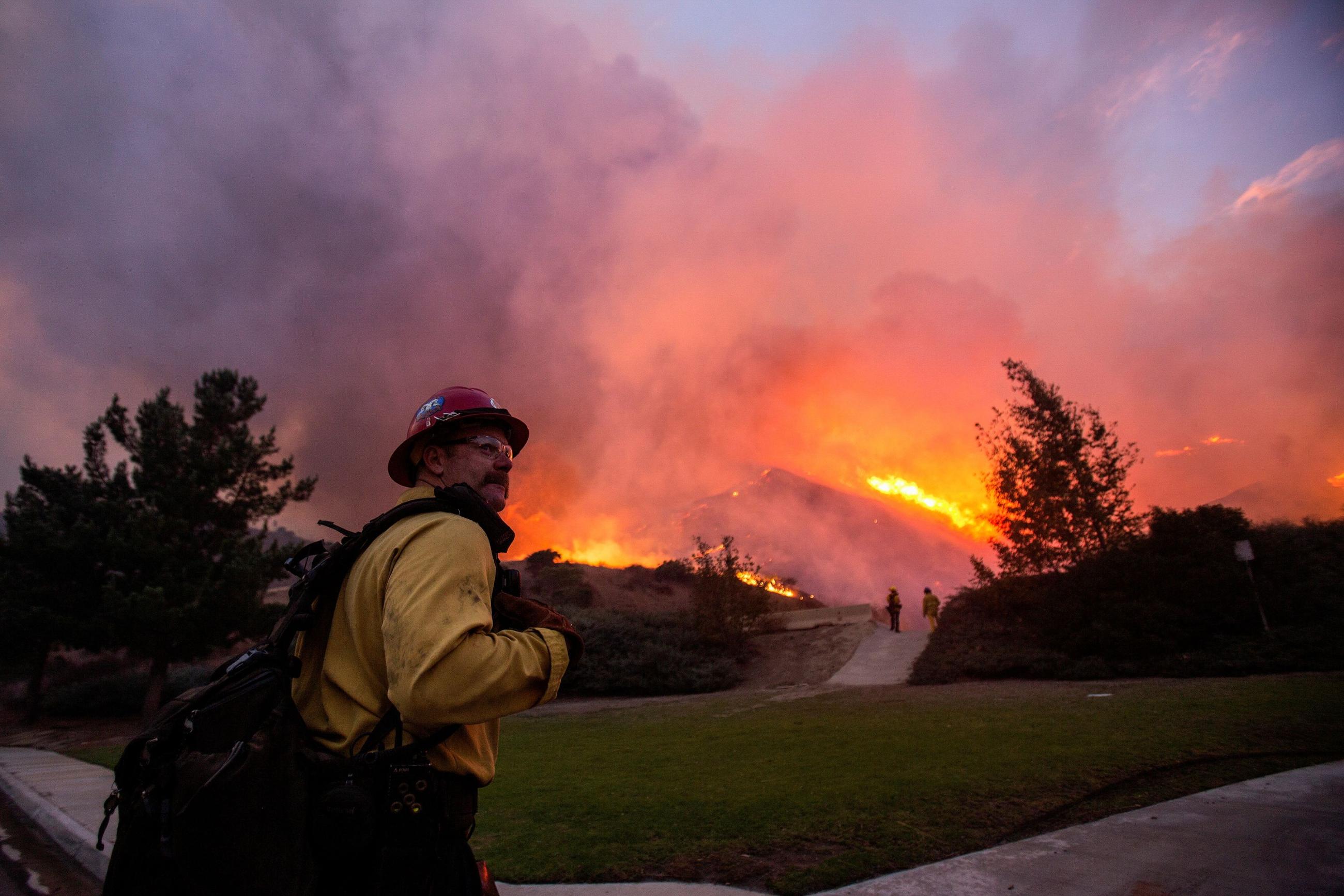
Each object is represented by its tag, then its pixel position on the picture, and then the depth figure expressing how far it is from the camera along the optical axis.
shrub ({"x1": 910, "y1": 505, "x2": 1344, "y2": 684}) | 12.95
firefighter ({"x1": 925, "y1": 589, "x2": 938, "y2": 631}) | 25.36
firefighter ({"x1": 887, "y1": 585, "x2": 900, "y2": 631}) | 27.30
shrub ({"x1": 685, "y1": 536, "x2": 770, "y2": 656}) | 25.09
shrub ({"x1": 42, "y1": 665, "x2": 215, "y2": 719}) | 21.80
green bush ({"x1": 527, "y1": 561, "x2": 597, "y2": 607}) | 35.53
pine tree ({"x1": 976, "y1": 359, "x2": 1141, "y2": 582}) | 19.08
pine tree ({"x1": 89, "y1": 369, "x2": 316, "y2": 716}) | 18.38
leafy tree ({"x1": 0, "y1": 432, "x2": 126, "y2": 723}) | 18.53
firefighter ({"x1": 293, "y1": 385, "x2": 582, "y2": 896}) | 1.55
